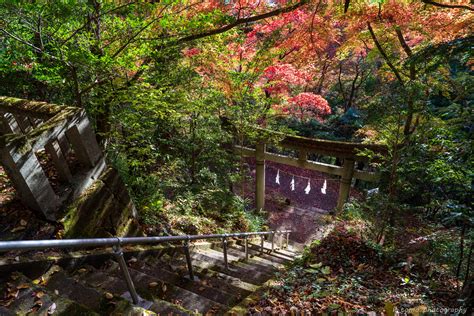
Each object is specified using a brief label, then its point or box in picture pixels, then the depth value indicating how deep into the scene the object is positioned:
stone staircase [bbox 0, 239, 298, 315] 2.08
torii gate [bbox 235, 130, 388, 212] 9.31
